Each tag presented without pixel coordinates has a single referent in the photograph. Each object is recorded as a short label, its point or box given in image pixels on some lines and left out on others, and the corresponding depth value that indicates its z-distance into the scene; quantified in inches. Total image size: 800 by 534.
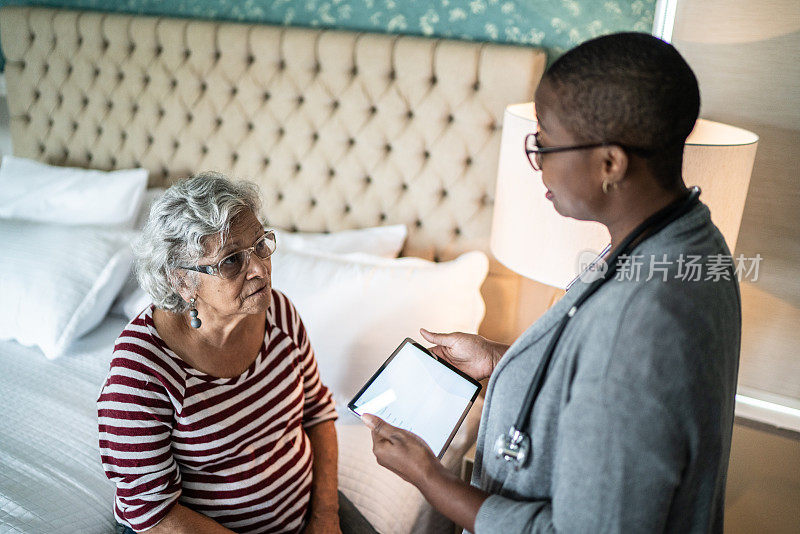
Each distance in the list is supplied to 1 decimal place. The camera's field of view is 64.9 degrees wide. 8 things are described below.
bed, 63.8
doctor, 27.4
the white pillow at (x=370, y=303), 72.6
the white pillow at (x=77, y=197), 96.7
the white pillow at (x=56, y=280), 79.4
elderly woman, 46.6
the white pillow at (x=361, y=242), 85.4
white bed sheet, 55.8
